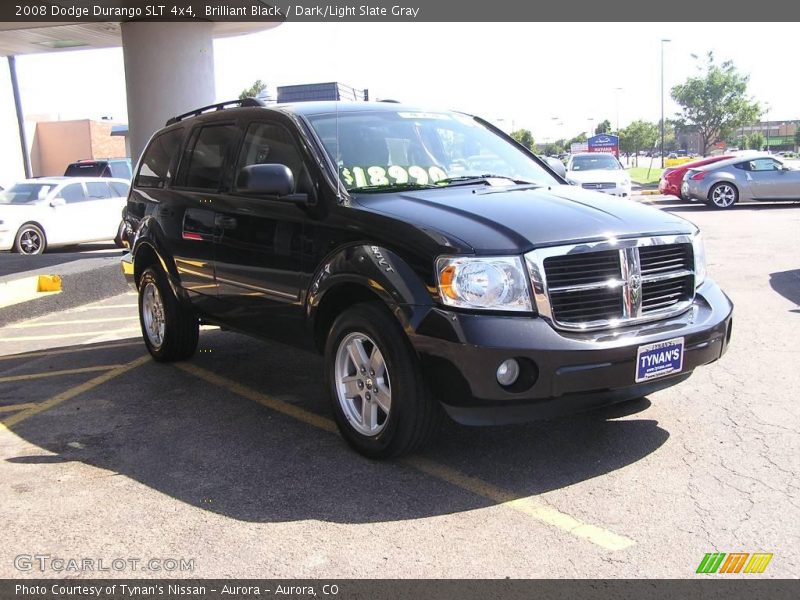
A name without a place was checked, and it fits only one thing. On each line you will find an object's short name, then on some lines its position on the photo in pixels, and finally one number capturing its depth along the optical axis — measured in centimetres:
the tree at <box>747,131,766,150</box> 10266
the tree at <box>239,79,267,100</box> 6450
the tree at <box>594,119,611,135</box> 11456
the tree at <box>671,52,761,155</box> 5322
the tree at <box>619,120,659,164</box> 9019
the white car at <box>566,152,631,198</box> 1983
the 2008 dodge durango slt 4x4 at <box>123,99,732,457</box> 393
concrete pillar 1434
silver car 2044
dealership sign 5419
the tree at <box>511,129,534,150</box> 11299
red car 2280
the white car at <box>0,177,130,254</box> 1526
